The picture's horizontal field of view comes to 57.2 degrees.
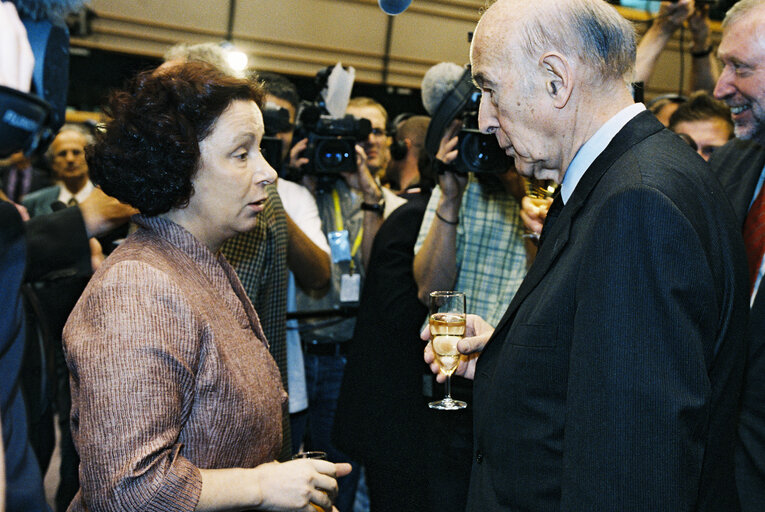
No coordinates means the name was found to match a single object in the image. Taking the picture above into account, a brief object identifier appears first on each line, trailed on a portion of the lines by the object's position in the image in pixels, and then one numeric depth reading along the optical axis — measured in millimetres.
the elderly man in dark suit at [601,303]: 964
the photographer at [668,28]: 2709
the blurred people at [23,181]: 4422
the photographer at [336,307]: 2674
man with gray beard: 1608
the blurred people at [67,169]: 4023
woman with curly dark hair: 1154
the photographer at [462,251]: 2109
